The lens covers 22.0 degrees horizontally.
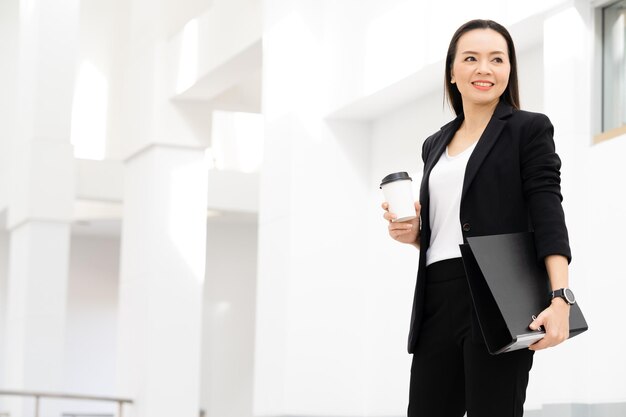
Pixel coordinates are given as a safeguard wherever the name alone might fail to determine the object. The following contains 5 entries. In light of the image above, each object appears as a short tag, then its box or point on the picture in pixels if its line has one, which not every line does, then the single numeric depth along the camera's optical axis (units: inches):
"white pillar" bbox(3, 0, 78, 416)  589.2
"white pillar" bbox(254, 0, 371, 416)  371.8
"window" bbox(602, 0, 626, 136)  256.2
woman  142.0
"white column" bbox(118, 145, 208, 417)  517.0
